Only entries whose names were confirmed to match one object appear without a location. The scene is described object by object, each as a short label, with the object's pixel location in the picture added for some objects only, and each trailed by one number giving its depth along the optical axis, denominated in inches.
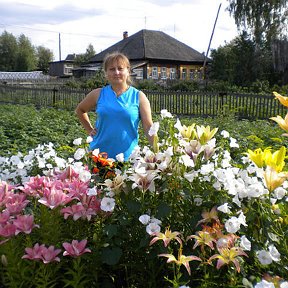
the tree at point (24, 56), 3004.4
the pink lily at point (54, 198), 67.9
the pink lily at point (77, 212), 68.3
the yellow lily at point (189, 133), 79.7
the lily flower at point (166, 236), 58.5
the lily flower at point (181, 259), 55.3
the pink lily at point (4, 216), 67.7
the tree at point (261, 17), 1353.3
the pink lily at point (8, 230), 65.5
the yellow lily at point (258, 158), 65.5
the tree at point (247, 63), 1348.4
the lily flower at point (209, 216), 63.1
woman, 123.0
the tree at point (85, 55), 2664.9
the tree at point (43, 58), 3347.9
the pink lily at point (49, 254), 62.4
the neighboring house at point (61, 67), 2642.7
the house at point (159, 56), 1705.6
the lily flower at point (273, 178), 62.7
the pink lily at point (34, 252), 61.6
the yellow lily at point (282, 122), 62.8
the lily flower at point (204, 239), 58.1
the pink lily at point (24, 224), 66.7
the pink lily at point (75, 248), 63.0
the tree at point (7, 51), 2923.2
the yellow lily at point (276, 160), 63.8
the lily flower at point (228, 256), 55.2
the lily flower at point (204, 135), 77.0
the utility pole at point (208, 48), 1726.1
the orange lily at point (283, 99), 60.7
